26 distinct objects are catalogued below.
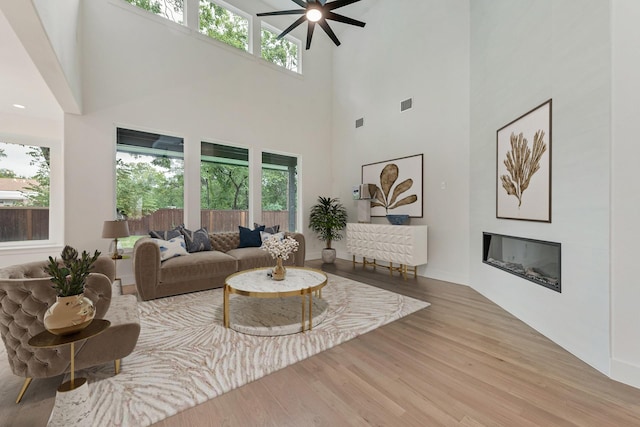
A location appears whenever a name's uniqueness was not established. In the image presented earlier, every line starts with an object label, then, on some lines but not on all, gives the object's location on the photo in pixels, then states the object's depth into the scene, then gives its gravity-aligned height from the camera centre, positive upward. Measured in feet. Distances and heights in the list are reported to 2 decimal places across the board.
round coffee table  8.60 -2.57
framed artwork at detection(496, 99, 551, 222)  8.73 +1.72
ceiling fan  12.04 +9.60
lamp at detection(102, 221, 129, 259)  12.23 -0.86
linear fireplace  8.73 -1.78
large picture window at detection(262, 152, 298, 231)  19.83 +1.77
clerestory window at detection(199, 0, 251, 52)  17.30 +12.99
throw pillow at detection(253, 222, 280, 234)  17.34 -1.08
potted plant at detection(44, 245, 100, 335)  3.71 -1.33
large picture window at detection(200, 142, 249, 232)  17.02 +1.77
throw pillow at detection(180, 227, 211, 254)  14.14 -1.51
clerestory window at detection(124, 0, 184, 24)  15.08 +12.19
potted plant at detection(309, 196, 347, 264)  20.21 -0.72
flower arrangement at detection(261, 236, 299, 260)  10.09 -1.33
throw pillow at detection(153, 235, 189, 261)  12.39 -1.70
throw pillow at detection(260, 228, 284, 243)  16.37 -1.40
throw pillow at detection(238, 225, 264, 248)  16.44 -1.61
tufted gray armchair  4.96 -2.44
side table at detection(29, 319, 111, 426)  3.79 -2.82
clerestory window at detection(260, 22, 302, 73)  19.80 +12.85
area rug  5.46 -3.90
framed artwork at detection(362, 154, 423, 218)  16.62 +1.87
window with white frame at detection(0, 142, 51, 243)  15.52 +1.27
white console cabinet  15.19 -1.95
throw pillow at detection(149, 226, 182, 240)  13.30 -1.12
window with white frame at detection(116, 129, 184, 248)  14.58 +1.83
